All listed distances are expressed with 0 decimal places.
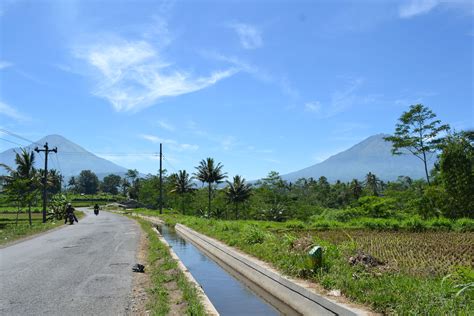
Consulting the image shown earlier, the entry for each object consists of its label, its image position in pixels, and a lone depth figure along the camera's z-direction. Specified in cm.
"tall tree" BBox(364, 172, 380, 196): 9094
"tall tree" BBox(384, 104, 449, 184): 4150
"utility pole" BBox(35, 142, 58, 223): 3197
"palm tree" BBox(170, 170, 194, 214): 5562
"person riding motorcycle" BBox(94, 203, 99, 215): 4519
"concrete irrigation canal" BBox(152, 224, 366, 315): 762
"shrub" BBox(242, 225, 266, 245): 1503
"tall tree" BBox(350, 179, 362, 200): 7234
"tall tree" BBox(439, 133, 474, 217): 3262
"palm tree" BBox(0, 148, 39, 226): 3188
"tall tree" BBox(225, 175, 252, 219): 4778
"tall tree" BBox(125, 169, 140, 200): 10012
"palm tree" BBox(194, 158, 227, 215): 4791
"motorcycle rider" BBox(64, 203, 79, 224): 3128
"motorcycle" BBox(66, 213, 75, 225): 3094
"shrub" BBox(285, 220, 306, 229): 2958
